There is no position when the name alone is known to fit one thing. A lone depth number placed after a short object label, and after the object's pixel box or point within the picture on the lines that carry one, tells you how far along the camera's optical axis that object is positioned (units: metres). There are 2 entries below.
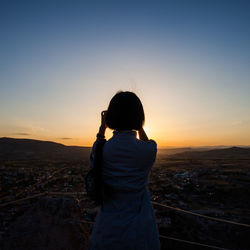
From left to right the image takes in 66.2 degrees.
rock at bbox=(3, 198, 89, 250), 3.08
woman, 1.17
